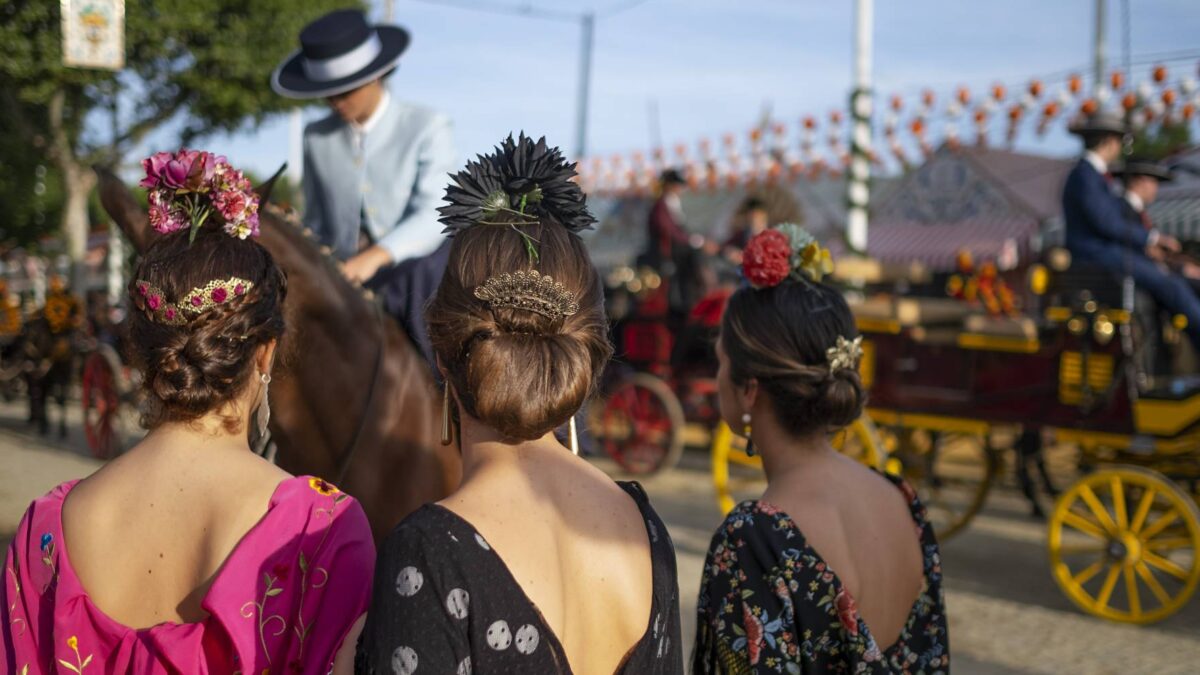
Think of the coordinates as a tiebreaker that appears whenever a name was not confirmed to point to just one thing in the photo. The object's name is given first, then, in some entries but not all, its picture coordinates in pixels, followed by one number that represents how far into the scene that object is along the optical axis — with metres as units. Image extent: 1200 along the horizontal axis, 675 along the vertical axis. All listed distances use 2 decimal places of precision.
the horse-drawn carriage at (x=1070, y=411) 5.68
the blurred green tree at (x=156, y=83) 15.09
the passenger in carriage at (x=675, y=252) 9.95
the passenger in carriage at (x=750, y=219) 10.41
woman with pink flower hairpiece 1.62
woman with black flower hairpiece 1.33
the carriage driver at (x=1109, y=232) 6.24
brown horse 3.32
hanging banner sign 8.14
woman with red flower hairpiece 1.91
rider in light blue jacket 4.18
